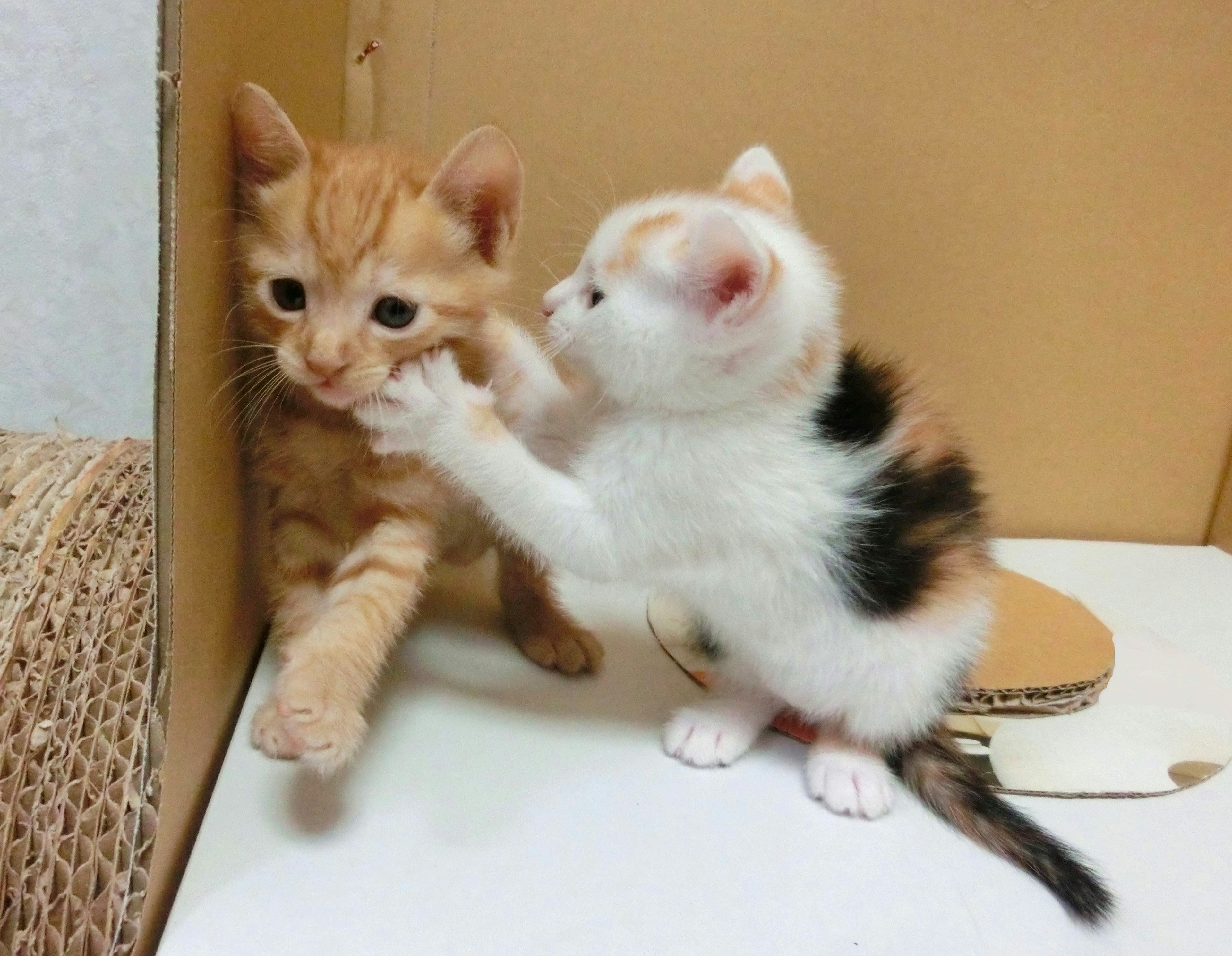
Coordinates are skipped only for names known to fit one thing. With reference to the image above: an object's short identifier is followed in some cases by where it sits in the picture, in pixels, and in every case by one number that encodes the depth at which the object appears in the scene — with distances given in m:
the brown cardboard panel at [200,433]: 0.19
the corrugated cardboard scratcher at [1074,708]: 0.28
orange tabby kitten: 0.23
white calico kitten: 0.24
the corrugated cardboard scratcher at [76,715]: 0.20
